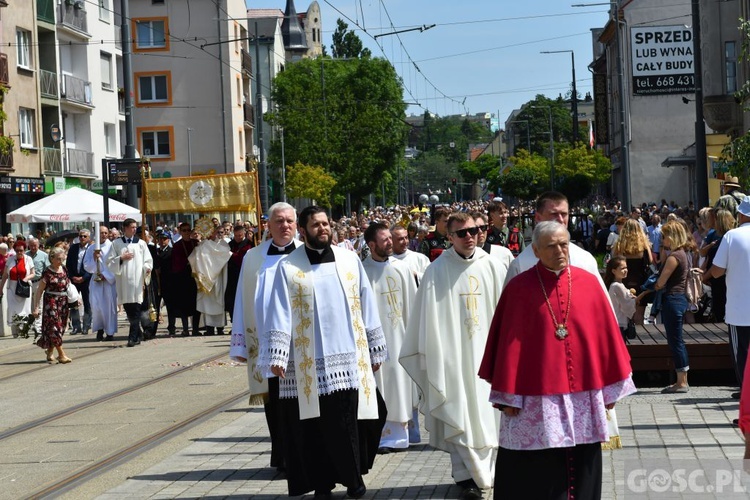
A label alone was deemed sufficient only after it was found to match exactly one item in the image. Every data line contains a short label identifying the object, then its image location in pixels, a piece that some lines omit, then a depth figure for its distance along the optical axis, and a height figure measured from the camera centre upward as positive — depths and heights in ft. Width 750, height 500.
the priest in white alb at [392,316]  33.37 -2.15
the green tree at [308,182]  220.64 +8.95
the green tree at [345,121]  244.22 +21.27
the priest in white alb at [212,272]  75.92 -1.78
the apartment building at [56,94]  140.77 +17.81
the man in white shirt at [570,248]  25.26 -0.43
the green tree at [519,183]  289.53 +9.68
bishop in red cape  20.57 -2.35
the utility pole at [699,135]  83.87 +5.53
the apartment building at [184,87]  208.54 +24.33
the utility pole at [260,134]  144.87 +11.32
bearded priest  27.20 -2.60
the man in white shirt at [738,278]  33.14 -1.51
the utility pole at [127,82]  96.94 +11.92
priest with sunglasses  27.73 -2.47
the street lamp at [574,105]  240.49 +23.93
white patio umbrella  94.17 +2.69
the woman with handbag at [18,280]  78.28 -1.85
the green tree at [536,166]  278.99 +13.43
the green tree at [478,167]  582.92 +27.36
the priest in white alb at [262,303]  28.19 -1.44
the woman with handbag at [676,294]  41.42 -2.31
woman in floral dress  61.41 -2.62
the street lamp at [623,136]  126.72 +8.33
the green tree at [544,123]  481.87 +37.57
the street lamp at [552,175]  220.43 +8.29
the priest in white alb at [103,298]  74.33 -2.97
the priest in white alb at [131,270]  71.51 -1.41
